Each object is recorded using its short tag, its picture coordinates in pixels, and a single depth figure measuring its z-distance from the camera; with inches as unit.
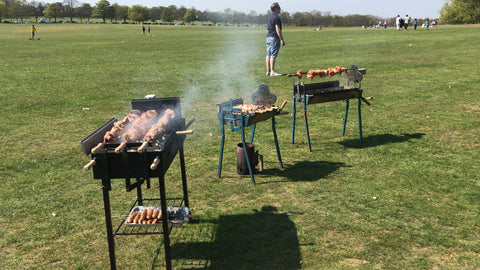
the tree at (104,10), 6250.0
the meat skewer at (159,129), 171.1
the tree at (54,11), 6161.4
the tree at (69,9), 6504.9
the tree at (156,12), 7012.8
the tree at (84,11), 6658.5
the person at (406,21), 1981.1
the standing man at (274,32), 571.8
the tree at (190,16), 5585.6
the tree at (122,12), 6550.2
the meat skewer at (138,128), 187.6
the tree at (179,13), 6557.1
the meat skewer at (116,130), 173.2
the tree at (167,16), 5940.0
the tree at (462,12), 3693.4
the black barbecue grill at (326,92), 337.7
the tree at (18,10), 5969.5
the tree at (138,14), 6181.1
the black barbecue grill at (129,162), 170.4
